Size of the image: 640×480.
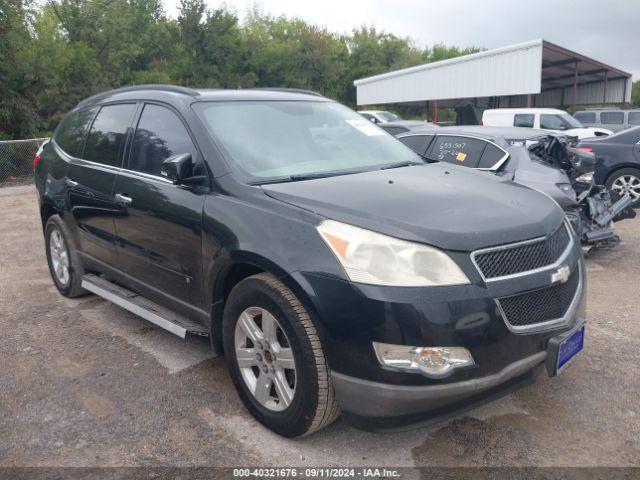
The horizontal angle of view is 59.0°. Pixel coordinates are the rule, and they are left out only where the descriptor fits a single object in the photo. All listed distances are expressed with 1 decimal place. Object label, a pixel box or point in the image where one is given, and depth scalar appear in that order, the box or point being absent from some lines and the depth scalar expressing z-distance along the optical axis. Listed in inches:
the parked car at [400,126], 427.9
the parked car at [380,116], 952.9
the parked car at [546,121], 694.5
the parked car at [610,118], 839.7
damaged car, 251.0
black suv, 98.8
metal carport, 931.3
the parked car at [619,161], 358.3
